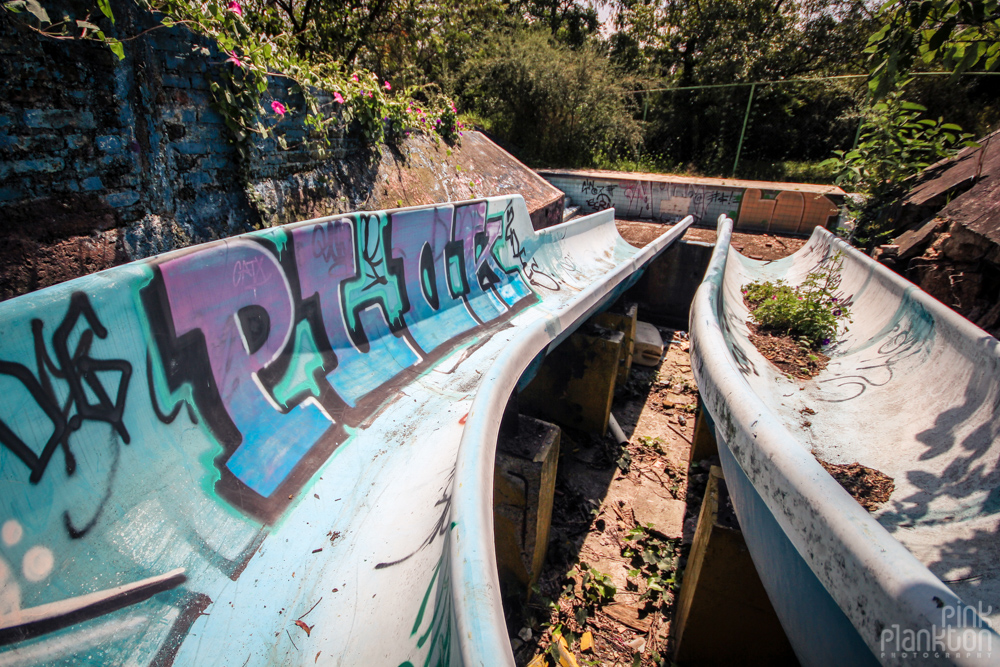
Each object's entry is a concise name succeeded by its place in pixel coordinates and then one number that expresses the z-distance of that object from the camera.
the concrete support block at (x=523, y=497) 2.88
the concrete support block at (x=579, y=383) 4.52
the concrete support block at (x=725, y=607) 2.43
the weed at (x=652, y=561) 3.22
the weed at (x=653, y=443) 4.82
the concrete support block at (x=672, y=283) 8.09
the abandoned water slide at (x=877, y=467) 1.34
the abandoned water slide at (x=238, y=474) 1.59
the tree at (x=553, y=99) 15.72
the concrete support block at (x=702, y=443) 4.32
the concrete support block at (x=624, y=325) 5.19
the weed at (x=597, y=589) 3.10
